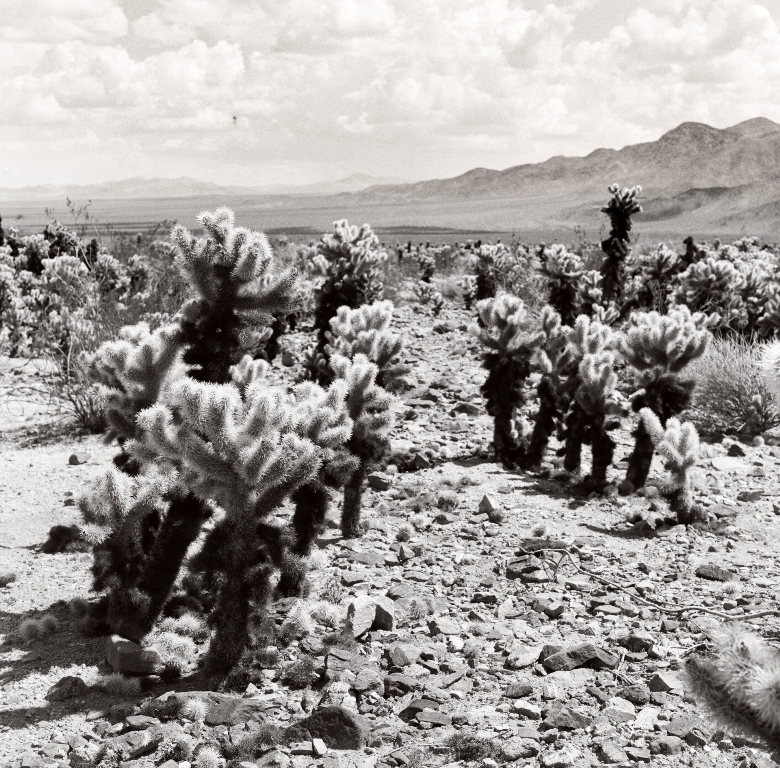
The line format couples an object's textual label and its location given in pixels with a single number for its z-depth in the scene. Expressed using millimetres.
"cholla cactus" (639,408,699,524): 6695
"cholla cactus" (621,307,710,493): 7711
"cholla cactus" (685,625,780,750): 2362
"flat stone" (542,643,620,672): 4508
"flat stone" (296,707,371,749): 3883
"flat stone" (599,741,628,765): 3756
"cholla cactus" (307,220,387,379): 10992
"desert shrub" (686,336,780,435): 9773
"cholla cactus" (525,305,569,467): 7898
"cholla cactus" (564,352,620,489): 7297
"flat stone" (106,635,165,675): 4422
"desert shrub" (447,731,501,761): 3784
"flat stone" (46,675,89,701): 4273
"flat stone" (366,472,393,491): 7480
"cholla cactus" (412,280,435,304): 18922
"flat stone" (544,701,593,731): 3998
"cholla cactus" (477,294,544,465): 8031
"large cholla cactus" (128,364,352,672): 4234
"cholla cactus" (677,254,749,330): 13023
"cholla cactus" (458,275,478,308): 17875
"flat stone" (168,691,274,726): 4012
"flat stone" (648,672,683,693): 4301
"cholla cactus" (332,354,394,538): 6117
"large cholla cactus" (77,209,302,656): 4660
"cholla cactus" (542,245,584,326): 12695
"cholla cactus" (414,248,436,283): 21828
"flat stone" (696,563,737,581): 5676
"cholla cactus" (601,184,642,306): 13555
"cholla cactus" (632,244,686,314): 14836
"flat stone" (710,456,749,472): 8234
